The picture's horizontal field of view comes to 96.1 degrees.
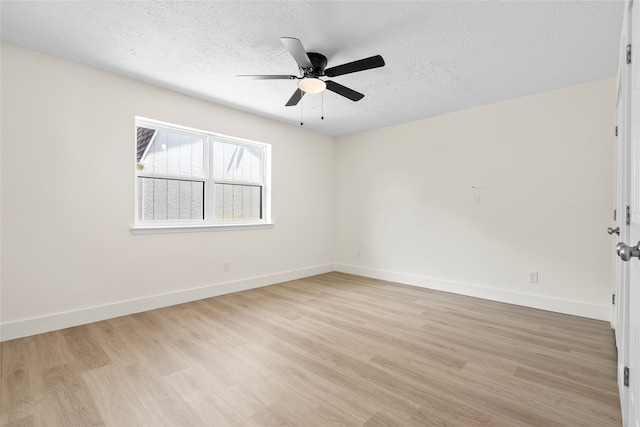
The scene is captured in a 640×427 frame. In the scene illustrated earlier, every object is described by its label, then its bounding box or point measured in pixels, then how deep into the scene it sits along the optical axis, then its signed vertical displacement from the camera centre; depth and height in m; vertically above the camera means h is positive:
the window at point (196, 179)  3.31 +0.39
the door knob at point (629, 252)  0.84 -0.12
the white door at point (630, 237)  1.01 -0.10
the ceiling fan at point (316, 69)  2.10 +1.14
